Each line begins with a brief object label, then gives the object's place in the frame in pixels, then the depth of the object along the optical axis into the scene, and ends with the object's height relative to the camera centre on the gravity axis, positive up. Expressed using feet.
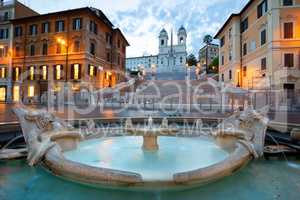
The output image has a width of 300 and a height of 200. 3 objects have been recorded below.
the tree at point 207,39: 291.79 +81.17
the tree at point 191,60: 280.51 +52.23
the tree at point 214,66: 206.98 +34.81
